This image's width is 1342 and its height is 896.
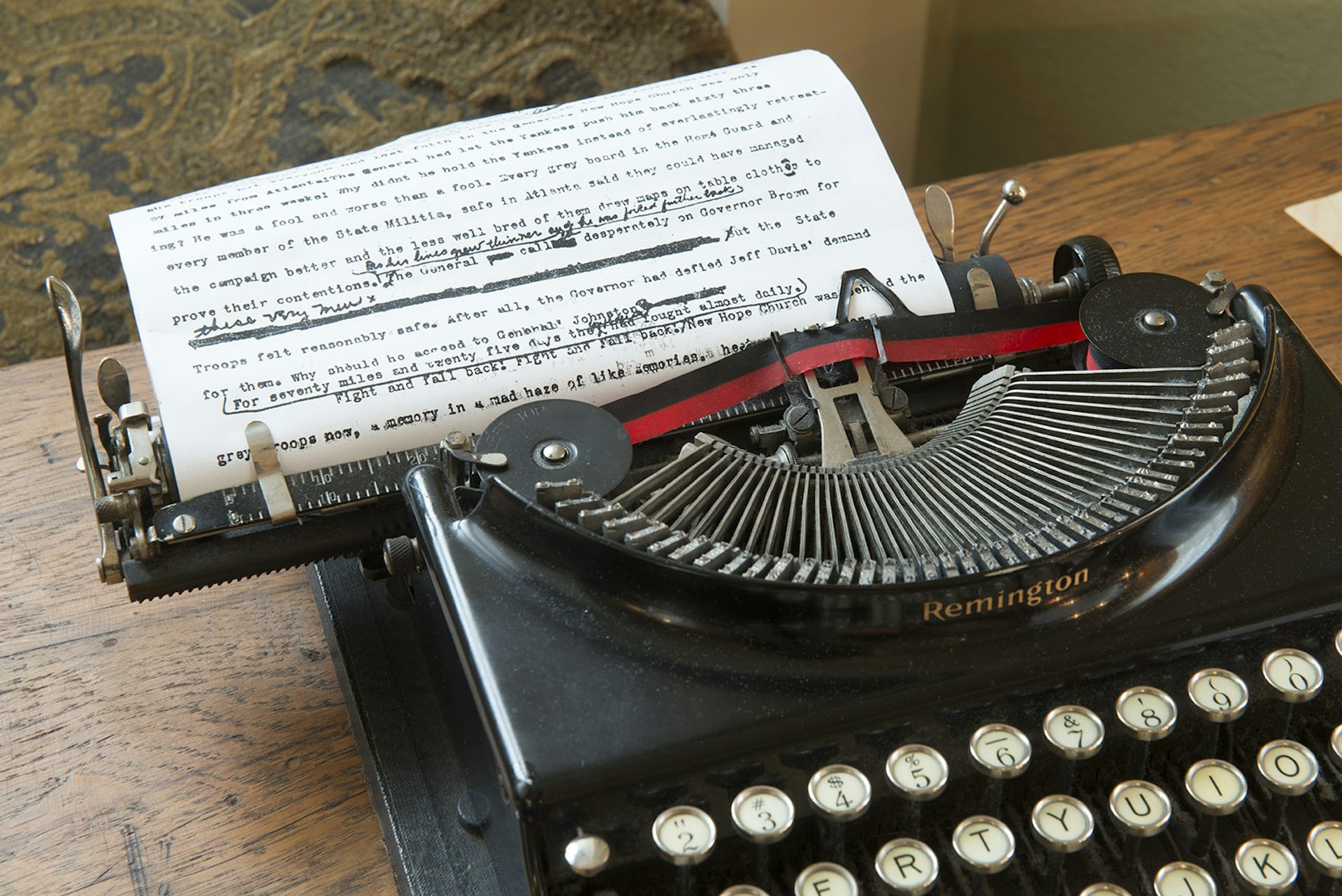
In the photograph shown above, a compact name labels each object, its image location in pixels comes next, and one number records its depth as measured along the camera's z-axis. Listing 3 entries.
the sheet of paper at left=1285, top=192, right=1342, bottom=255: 0.89
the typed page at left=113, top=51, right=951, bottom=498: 0.72
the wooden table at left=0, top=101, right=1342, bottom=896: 0.71
